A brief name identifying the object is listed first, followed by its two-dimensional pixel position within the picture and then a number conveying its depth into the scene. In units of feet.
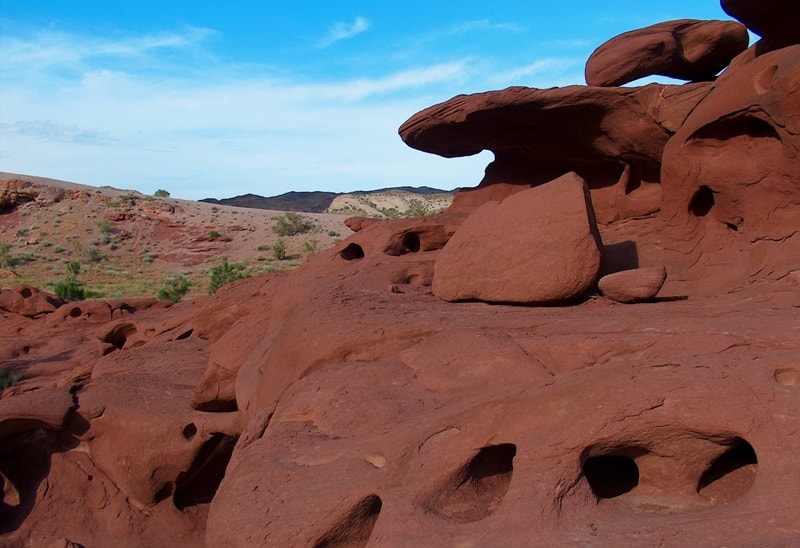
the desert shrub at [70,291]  60.13
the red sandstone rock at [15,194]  112.98
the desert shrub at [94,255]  90.84
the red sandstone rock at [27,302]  41.52
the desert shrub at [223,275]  64.44
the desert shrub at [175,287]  58.18
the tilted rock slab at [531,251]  16.84
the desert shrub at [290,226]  105.91
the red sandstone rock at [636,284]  16.40
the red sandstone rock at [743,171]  18.03
